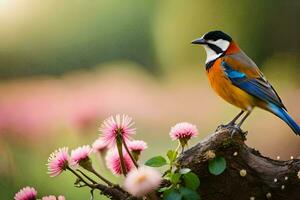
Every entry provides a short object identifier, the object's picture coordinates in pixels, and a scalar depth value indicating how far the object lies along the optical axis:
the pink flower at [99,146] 4.59
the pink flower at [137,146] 4.55
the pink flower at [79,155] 4.52
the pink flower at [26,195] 4.52
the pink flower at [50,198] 4.52
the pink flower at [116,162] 4.55
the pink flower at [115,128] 4.51
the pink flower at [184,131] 4.53
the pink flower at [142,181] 4.45
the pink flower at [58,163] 4.51
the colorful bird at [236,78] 4.69
